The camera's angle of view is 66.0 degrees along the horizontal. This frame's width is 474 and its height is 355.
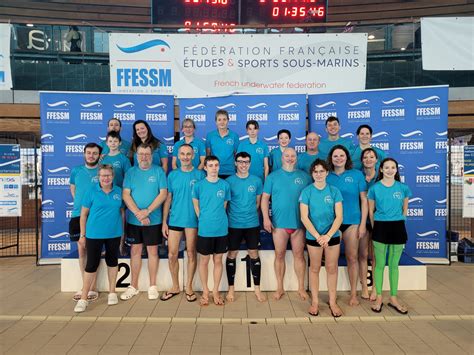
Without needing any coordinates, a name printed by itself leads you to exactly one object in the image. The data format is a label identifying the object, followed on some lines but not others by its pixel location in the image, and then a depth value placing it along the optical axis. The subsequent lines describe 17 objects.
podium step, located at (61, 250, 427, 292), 4.98
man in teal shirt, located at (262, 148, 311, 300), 4.48
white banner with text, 6.72
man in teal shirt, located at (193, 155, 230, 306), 4.37
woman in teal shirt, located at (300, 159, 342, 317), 4.09
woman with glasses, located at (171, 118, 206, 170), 5.45
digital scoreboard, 7.53
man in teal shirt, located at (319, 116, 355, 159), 5.24
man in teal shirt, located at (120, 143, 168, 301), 4.58
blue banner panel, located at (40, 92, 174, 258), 6.52
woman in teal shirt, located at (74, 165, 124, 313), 4.32
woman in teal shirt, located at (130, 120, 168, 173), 5.20
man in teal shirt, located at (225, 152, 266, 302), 4.51
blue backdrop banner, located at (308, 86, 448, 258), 6.45
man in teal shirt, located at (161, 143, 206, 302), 4.55
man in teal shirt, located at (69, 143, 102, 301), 4.66
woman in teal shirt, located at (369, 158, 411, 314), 4.22
